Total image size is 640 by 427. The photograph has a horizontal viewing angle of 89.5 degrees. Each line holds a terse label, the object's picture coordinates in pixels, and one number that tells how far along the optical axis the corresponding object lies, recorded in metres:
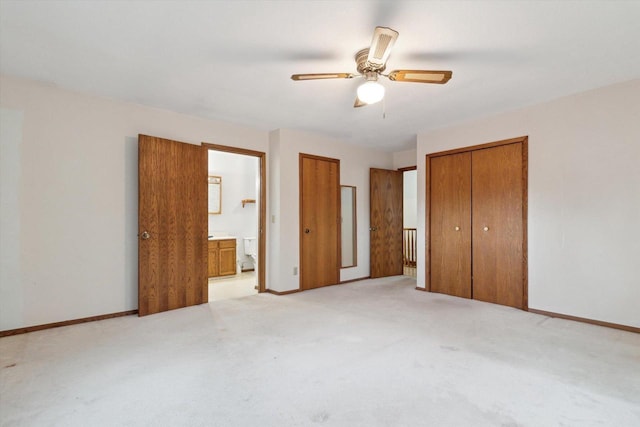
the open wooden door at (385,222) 5.93
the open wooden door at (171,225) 3.61
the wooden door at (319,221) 4.96
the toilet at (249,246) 6.58
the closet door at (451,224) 4.45
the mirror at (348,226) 5.68
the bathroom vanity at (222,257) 5.82
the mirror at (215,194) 6.38
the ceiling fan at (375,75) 2.28
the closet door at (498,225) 3.95
